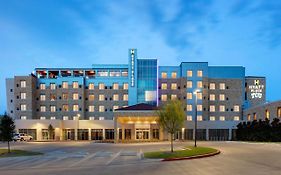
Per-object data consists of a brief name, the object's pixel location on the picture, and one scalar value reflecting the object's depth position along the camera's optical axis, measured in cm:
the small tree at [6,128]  2620
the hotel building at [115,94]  5829
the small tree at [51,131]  5603
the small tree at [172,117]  1976
